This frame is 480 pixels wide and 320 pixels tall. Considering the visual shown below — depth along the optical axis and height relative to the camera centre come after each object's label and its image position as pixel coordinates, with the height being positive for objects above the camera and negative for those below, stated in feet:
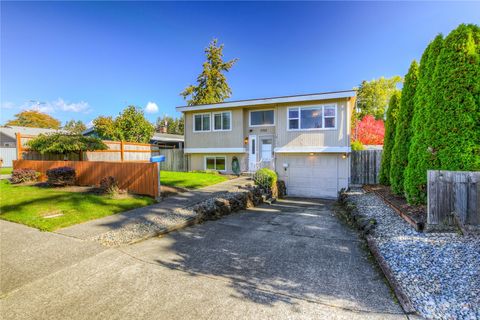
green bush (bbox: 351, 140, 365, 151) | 50.34 +2.52
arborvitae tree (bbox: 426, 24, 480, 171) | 17.92 +4.28
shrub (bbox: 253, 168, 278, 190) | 40.19 -3.77
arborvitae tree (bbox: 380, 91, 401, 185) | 35.83 +3.35
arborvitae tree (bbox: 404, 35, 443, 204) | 20.43 +1.88
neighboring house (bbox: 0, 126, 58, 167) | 85.97 +7.48
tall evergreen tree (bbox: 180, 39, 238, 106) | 96.73 +33.13
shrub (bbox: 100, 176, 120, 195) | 30.04 -3.68
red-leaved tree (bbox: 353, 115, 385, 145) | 81.00 +8.95
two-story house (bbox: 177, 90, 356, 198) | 45.03 +4.34
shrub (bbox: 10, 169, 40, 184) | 38.47 -3.02
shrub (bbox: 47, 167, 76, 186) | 33.78 -2.69
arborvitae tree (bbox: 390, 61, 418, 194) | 27.48 +3.11
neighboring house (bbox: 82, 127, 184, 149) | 85.76 +6.92
